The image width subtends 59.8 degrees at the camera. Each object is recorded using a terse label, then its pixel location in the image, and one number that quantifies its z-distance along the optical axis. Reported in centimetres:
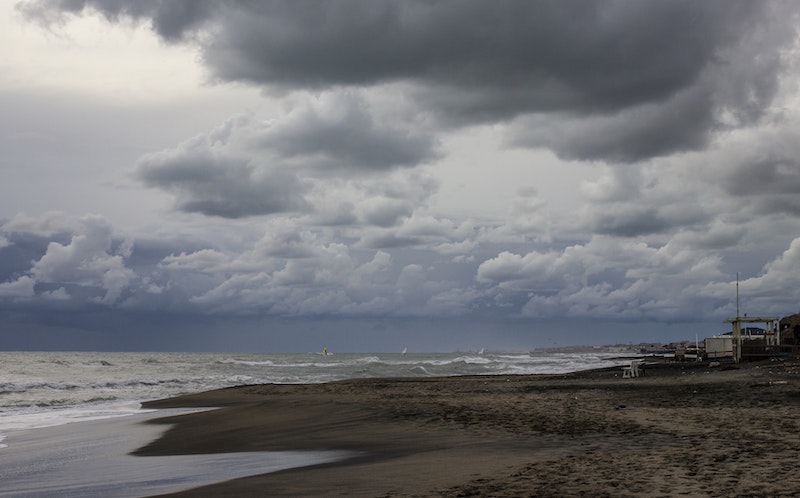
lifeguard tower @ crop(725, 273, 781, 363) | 5109
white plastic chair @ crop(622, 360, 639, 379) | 4191
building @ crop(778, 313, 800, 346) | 6688
